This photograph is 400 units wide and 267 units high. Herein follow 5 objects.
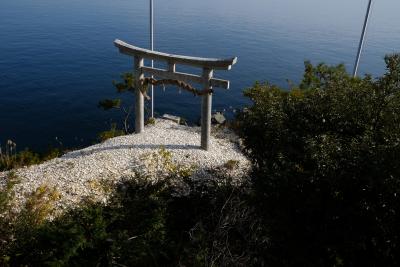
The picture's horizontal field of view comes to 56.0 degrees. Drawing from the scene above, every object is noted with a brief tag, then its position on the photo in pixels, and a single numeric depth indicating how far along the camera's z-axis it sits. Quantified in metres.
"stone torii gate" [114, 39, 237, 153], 12.20
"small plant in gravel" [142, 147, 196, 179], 12.04
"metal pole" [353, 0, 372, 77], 16.09
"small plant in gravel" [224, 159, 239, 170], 12.83
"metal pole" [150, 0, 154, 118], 17.87
